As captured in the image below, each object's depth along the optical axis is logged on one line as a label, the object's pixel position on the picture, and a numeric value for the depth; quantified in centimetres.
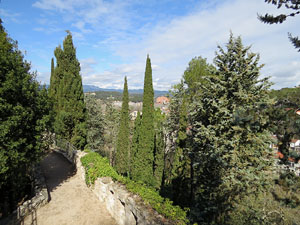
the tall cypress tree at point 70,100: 1359
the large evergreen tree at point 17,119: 581
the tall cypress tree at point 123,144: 1734
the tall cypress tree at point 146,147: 1423
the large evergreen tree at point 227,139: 682
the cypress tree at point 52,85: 1718
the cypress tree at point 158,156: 1546
